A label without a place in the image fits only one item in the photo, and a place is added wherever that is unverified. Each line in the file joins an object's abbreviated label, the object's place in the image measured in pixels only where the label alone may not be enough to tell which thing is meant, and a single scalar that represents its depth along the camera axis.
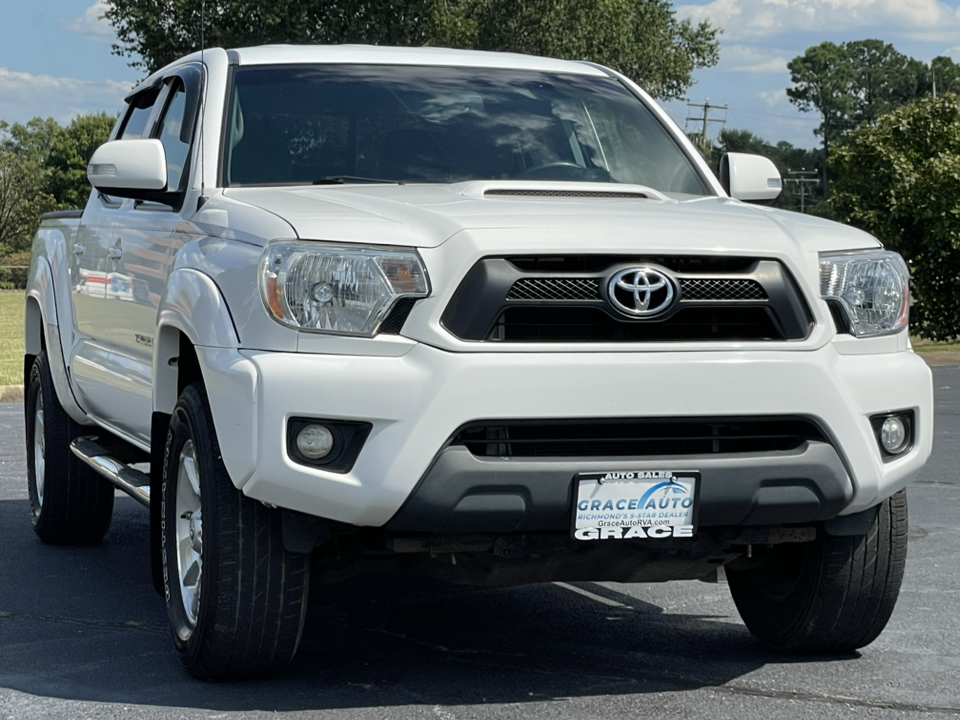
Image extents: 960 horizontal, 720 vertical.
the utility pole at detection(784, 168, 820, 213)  128.75
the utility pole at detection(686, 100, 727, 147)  103.22
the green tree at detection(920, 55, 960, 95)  122.86
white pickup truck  4.05
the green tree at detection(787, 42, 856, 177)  126.62
